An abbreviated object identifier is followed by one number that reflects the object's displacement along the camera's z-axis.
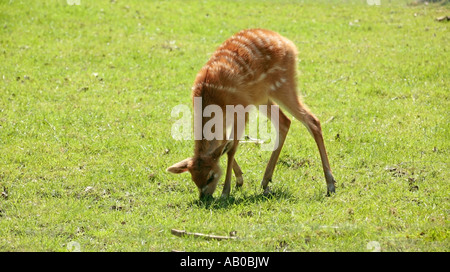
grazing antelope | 14.60
